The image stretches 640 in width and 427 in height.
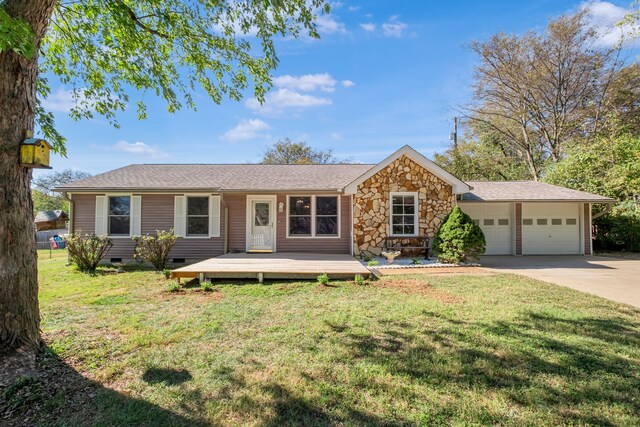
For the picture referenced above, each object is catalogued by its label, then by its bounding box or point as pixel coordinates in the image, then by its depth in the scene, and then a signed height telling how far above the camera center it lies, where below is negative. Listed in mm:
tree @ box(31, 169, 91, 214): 34969 +4693
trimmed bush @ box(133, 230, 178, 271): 9352 -759
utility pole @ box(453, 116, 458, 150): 24109 +7596
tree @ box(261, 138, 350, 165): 30906 +7558
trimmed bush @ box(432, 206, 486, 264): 9398 -469
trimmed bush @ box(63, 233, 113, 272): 8883 -771
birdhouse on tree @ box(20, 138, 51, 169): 3074 +751
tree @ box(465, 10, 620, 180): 18312 +9427
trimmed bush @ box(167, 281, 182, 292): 6418 -1352
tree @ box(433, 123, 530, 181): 23531 +5312
